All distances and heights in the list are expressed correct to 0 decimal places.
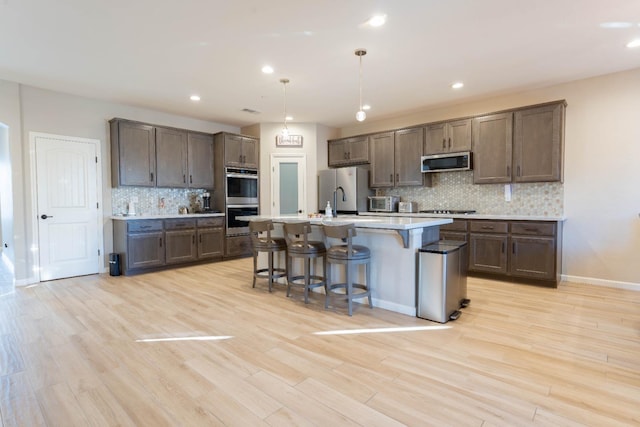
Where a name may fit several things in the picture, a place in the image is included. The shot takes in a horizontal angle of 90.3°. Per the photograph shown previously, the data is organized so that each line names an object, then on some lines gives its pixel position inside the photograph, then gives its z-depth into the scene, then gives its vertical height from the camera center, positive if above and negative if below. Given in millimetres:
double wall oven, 6242 +160
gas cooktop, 5166 -141
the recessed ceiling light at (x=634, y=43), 3312 +1671
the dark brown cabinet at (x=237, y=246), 6219 -847
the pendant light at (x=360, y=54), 3481 +1666
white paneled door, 4660 -14
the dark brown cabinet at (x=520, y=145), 4301 +820
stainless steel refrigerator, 6129 +329
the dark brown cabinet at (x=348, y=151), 6387 +1085
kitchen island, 3199 -516
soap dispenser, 4152 -113
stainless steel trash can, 3018 -782
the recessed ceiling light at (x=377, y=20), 2834 +1658
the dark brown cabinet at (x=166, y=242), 4988 -636
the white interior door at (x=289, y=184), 6719 +417
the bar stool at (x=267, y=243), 4012 -499
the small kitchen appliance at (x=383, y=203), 5984 +1
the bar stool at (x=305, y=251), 3613 -543
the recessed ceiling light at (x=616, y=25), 2955 +1661
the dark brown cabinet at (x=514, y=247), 4141 -610
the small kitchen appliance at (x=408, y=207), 5865 -75
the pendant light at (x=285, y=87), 4368 +1696
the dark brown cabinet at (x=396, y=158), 5629 +832
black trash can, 4980 -943
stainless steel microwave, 5035 +668
